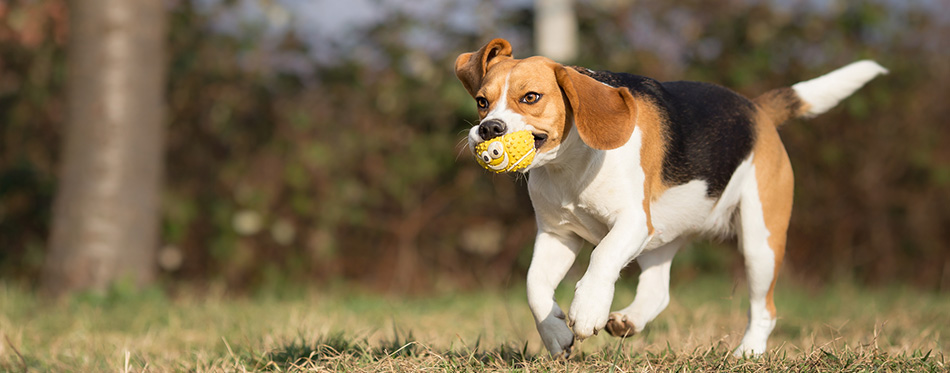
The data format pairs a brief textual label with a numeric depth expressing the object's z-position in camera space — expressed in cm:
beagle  657
